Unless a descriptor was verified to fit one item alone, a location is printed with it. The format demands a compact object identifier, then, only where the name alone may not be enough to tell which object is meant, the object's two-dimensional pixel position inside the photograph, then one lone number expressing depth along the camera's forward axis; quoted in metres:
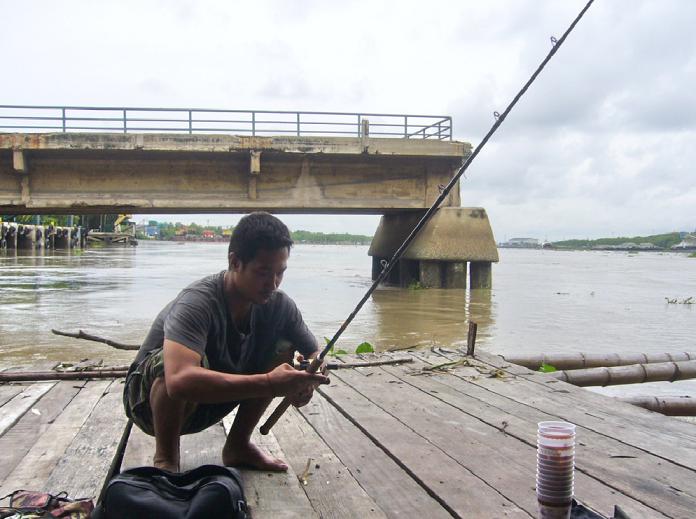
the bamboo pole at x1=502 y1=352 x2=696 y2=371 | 5.77
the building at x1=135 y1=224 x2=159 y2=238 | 132.52
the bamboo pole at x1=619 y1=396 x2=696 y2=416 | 4.28
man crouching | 2.16
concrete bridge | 15.72
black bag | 1.92
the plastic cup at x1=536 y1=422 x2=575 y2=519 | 1.95
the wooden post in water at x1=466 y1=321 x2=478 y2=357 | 5.20
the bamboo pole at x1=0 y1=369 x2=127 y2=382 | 4.21
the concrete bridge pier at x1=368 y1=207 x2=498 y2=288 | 18.23
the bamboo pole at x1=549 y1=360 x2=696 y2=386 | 5.07
